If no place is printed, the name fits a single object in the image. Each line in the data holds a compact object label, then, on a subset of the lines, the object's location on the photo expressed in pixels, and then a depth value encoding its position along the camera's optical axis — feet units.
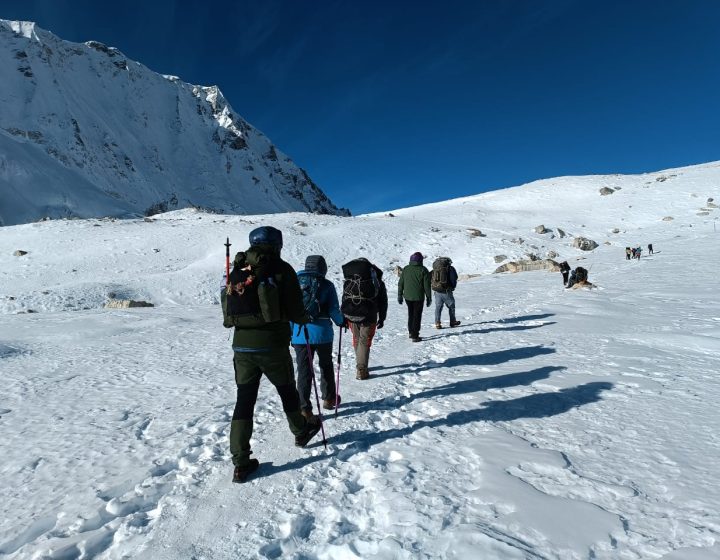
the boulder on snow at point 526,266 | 96.22
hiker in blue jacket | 16.76
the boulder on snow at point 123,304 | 60.18
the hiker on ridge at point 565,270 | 64.54
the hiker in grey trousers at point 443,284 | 35.06
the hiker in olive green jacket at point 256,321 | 12.05
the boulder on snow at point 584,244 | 125.49
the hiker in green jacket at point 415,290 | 30.96
